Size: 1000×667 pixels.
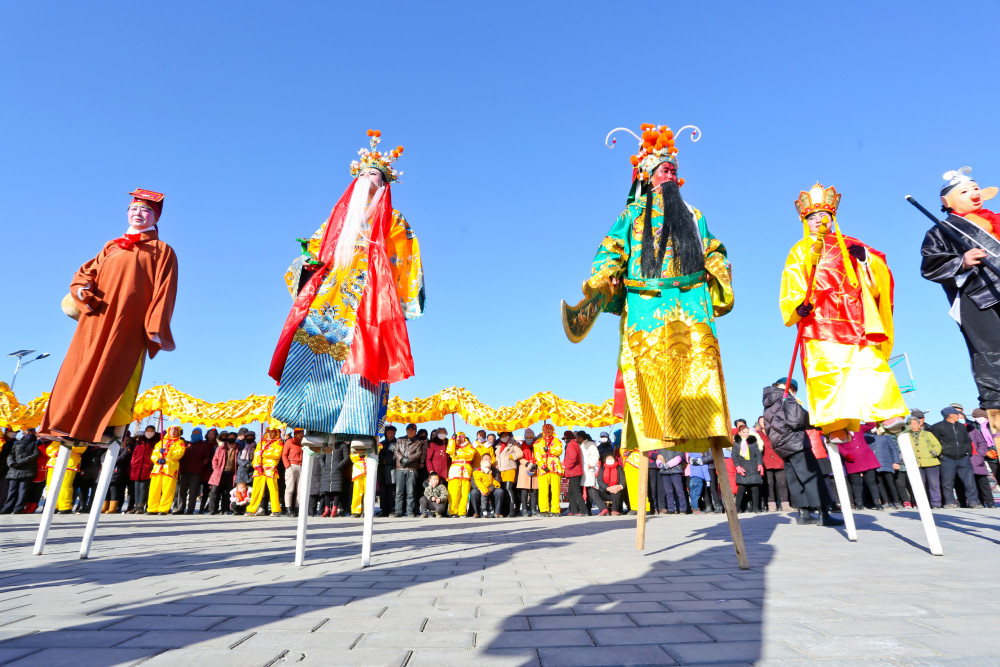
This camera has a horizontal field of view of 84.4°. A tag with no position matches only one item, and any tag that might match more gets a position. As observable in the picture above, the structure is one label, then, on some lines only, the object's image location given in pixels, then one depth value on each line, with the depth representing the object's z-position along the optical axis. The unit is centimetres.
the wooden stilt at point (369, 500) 391
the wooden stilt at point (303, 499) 381
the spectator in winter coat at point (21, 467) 1256
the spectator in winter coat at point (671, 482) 1206
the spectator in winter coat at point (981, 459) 1155
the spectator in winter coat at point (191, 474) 1350
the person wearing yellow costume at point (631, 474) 1277
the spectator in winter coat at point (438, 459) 1296
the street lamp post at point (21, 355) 3334
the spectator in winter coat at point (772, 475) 1161
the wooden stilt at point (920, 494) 385
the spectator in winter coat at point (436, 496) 1229
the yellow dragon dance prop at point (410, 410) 1523
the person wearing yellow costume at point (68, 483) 1255
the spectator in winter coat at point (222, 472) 1349
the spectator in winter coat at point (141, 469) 1348
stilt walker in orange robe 425
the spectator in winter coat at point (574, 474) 1295
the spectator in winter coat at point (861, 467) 1088
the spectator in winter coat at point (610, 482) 1291
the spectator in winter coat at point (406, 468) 1237
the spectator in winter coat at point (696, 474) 1263
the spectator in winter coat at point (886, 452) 1227
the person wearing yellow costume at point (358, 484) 1230
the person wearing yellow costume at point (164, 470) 1317
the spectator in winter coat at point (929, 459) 1146
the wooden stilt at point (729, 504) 340
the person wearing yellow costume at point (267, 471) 1255
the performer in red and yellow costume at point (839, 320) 443
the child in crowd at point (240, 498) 1309
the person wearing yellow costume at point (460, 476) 1266
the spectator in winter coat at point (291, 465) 1204
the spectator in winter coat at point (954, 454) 1137
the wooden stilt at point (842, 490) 484
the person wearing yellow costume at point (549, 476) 1318
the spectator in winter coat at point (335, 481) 1184
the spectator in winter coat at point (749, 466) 1174
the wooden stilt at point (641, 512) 456
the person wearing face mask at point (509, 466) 1325
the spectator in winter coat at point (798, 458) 690
